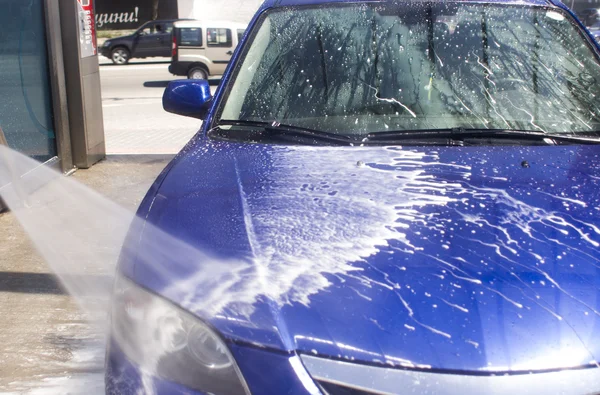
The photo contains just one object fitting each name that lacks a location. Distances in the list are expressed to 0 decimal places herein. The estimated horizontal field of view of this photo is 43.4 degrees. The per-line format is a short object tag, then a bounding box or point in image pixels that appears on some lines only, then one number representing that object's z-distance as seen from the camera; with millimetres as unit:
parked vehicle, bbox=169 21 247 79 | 20969
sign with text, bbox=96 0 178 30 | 38531
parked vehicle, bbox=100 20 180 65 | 26781
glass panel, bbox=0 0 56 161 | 6824
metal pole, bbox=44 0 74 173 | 7583
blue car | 1672
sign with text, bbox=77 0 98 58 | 8039
